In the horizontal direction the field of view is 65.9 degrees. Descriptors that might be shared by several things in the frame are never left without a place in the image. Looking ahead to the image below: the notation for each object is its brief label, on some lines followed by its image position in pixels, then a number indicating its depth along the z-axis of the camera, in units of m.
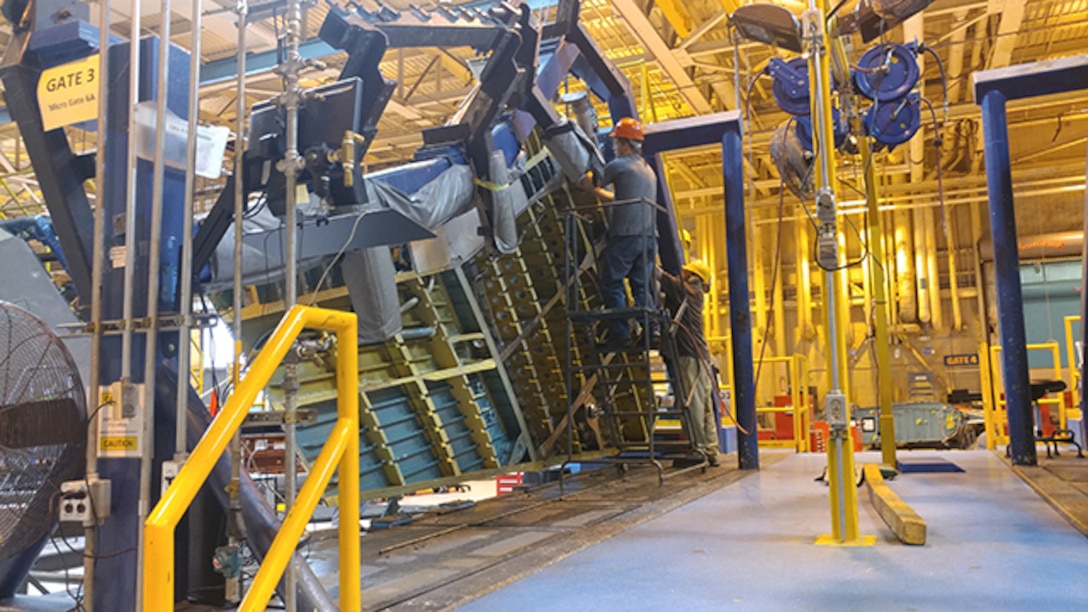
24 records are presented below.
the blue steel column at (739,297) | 8.63
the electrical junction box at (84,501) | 3.06
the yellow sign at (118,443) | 3.09
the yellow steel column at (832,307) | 4.48
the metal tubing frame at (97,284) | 3.07
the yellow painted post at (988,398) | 11.11
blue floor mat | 8.44
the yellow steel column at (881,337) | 8.02
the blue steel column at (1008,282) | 8.50
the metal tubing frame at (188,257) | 2.92
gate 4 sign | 19.16
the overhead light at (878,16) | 6.36
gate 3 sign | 3.41
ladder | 7.34
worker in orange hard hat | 7.98
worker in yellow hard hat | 9.08
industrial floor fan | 3.15
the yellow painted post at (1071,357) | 9.81
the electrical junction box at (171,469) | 2.72
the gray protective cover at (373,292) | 5.62
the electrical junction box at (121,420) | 3.07
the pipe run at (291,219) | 2.67
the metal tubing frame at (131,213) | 3.05
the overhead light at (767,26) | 6.14
